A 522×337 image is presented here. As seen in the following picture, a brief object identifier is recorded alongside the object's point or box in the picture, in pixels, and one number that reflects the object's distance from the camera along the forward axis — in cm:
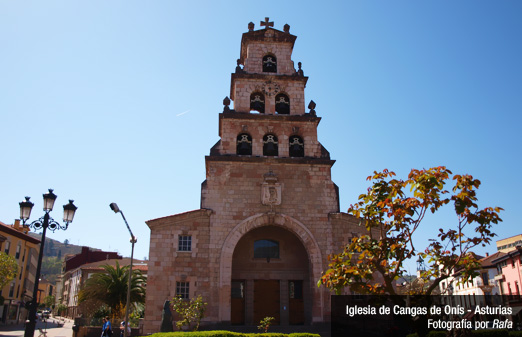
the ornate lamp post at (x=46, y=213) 1473
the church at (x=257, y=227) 2206
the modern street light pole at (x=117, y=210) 1694
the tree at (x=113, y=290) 2948
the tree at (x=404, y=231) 1007
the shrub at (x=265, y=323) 1928
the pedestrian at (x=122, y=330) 2271
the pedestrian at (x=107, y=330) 1941
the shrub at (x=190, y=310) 1952
